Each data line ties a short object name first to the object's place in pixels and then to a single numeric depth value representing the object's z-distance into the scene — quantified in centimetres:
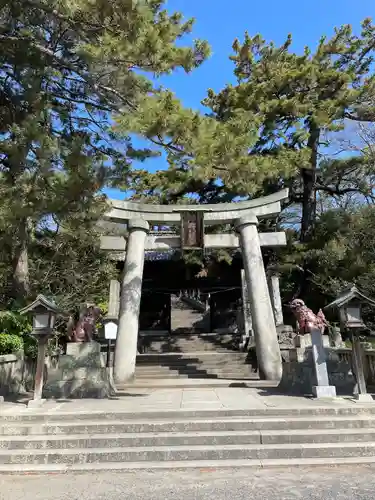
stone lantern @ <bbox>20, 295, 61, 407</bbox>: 655
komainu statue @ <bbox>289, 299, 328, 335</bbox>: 791
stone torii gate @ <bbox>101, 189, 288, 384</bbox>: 956
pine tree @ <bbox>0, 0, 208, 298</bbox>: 579
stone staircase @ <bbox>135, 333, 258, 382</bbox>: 1112
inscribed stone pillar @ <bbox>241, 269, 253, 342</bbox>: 1391
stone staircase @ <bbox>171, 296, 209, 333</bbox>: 1988
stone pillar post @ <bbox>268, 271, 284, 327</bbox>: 1353
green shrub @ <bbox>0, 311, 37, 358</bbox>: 821
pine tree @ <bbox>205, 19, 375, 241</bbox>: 1453
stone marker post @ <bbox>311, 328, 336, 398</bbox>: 650
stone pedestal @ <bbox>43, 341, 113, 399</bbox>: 736
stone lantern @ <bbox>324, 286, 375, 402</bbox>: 638
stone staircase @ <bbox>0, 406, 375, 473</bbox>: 435
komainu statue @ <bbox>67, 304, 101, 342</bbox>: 807
